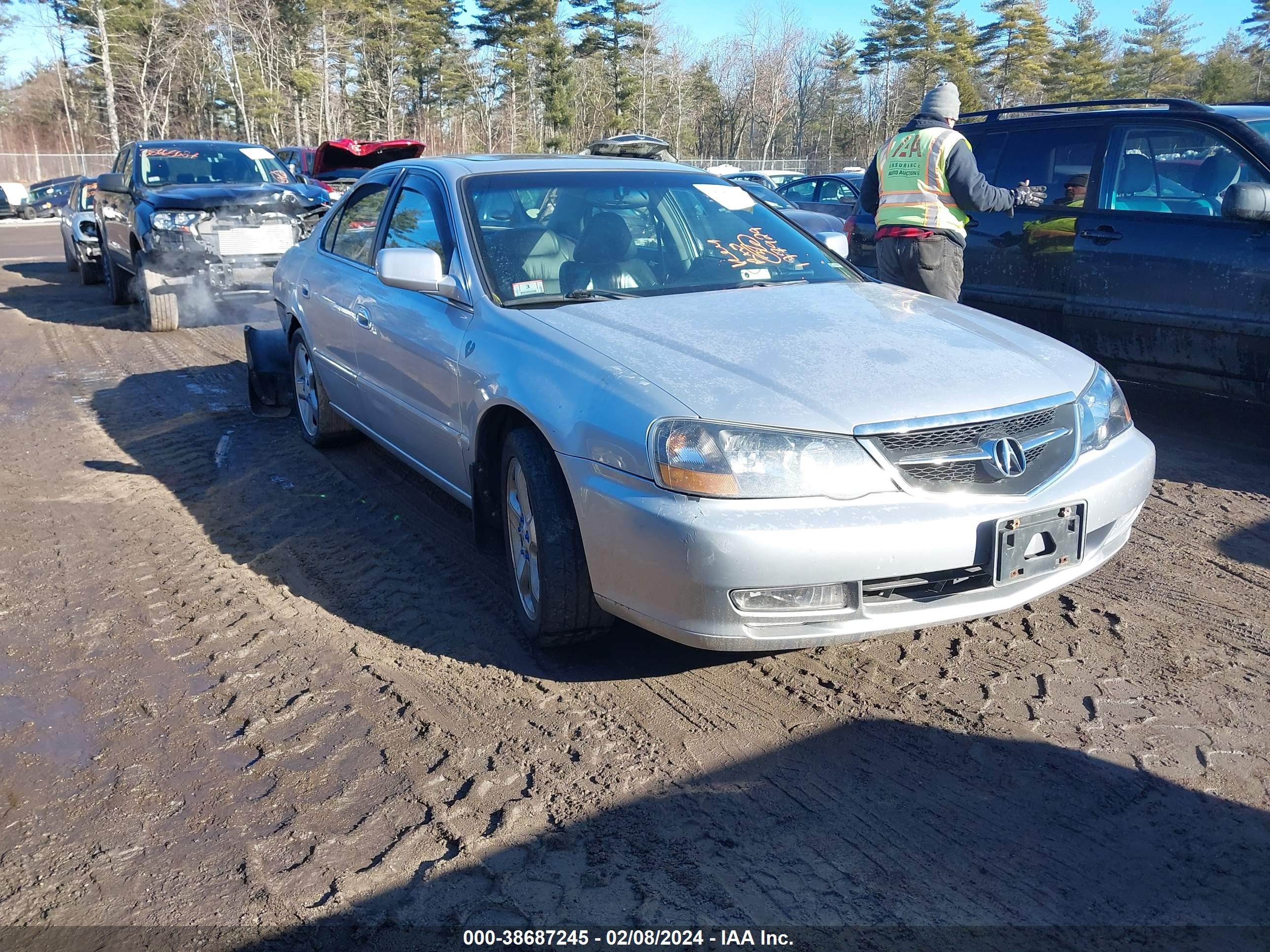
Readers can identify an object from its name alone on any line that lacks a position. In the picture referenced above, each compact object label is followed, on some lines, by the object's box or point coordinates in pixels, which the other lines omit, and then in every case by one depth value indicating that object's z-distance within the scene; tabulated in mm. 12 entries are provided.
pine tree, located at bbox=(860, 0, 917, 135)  54938
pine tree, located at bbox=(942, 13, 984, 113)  54062
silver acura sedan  2881
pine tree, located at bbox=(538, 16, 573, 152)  53219
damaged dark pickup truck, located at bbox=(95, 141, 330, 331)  10445
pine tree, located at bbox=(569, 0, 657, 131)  54719
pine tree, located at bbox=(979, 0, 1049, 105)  54906
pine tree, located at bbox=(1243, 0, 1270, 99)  51969
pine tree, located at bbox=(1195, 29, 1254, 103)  43531
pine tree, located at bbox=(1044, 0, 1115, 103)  57125
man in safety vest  5891
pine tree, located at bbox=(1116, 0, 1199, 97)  57781
